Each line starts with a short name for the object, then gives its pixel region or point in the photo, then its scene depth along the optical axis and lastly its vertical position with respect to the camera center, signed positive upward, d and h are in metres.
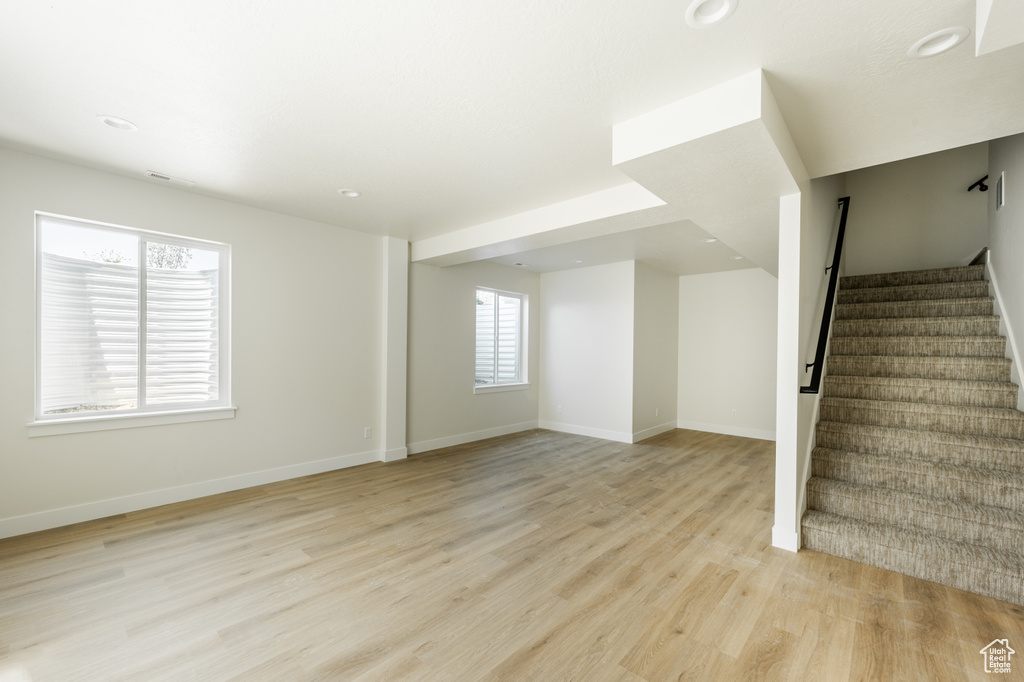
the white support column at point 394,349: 5.00 -0.12
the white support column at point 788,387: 2.79 -0.29
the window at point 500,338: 6.50 +0.03
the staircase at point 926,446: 2.44 -0.69
